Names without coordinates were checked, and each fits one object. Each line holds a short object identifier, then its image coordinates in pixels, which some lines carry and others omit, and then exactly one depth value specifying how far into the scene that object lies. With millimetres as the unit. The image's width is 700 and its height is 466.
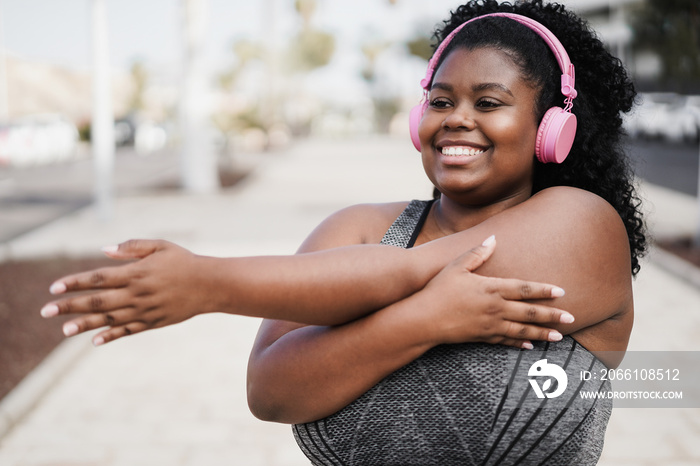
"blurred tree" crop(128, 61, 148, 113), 60250
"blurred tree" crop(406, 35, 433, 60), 35719
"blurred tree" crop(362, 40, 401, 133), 49812
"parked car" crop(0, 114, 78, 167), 24781
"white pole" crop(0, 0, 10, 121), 39594
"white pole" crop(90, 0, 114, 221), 11641
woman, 1342
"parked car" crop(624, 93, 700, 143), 27391
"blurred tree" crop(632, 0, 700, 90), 8688
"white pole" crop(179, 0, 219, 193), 15445
